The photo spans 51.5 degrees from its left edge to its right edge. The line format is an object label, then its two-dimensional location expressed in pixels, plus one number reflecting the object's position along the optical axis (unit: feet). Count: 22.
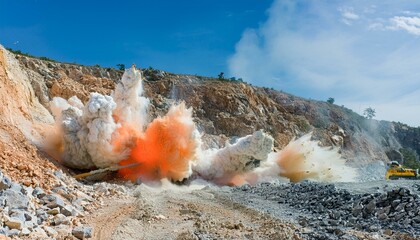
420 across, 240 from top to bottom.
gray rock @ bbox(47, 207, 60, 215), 44.19
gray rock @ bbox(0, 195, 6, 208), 40.40
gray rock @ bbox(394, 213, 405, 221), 47.92
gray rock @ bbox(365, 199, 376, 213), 51.83
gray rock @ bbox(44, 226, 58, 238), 38.61
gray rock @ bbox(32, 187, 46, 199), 48.25
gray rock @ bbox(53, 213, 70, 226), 42.31
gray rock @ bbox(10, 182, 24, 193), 45.04
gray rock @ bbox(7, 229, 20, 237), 35.37
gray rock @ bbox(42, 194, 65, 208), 45.85
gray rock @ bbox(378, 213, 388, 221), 48.78
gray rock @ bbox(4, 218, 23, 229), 36.68
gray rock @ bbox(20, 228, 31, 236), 36.40
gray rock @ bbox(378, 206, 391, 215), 50.28
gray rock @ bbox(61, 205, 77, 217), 45.91
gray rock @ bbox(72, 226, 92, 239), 39.80
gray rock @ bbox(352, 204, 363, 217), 51.93
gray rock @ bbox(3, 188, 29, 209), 41.60
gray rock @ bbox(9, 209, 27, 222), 38.60
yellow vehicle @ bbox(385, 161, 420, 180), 106.63
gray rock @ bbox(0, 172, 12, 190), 44.11
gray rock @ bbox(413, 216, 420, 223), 46.26
